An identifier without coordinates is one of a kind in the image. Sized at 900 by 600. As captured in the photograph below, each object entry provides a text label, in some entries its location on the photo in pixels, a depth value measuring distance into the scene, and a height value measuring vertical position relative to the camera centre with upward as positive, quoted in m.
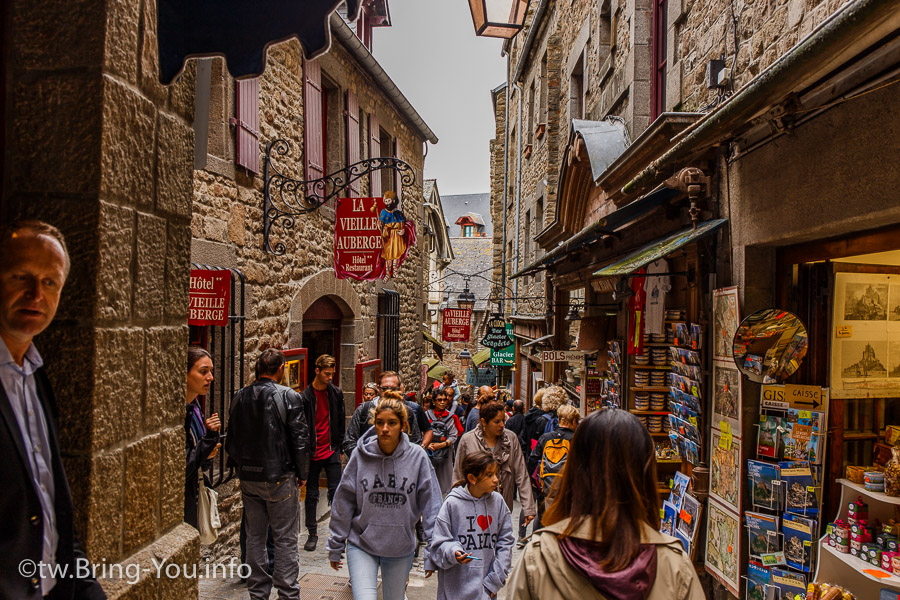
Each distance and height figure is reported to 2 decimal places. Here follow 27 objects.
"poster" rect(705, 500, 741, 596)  4.32 -1.62
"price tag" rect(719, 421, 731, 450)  4.51 -0.87
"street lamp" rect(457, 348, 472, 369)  31.95 -2.52
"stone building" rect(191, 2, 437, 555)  6.34 +1.15
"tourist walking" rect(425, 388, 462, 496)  6.76 -1.42
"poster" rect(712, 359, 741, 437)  4.40 -0.58
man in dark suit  1.59 -0.36
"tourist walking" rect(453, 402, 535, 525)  5.20 -1.12
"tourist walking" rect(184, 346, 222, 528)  4.13 -0.82
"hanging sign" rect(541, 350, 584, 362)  8.68 -0.62
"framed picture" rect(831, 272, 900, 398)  4.01 -0.15
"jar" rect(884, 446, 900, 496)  3.45 -0.86
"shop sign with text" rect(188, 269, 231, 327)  5.39 +0.09
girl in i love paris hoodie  3.66 -1.30
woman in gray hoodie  3.91 -1.21
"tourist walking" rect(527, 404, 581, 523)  5.69 -1.23
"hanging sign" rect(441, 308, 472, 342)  18.11 -0.47
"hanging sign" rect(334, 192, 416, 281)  7.90 +0.88
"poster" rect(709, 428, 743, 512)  4.34 -1.12
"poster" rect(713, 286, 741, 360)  4.45 -0.06
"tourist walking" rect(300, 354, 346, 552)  6.39 -1.21
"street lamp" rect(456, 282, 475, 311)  19.69 +0.25
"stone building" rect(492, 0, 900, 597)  3.11 +1.02
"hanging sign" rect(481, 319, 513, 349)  17.17 -0.73
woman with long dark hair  1.77 -0.63
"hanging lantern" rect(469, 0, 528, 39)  4.27 +1.94
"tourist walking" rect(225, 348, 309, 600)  4.68 -1.16
